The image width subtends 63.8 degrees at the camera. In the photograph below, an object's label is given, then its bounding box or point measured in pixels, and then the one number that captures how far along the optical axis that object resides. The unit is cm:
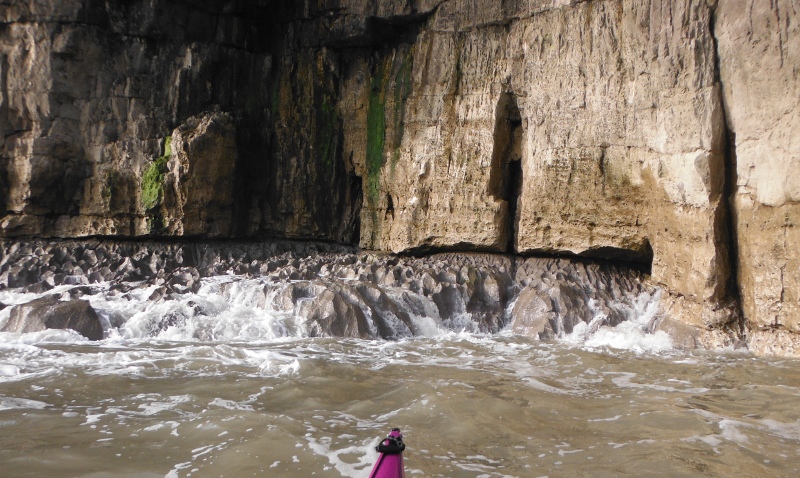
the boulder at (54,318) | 812
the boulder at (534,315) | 876
